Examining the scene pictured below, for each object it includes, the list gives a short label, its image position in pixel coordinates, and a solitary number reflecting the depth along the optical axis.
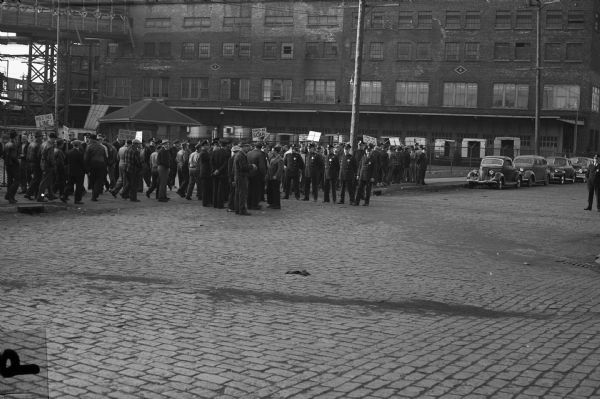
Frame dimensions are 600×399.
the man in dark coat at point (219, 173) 22.09
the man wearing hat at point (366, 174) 24.75
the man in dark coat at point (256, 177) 22.31
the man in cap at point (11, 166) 20.42
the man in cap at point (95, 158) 21.70
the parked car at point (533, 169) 42.94
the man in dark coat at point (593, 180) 25.31
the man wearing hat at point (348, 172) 25.41
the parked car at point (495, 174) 39.22
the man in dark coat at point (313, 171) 26.98
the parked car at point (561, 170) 48.09
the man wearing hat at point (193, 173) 24.59
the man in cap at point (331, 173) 26.28
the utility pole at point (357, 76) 31.12
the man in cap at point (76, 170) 21.22
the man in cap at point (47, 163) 20.72
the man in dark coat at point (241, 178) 20.45
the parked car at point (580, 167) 53.19
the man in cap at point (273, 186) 23.06
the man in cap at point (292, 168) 27.00
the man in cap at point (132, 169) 22.88
